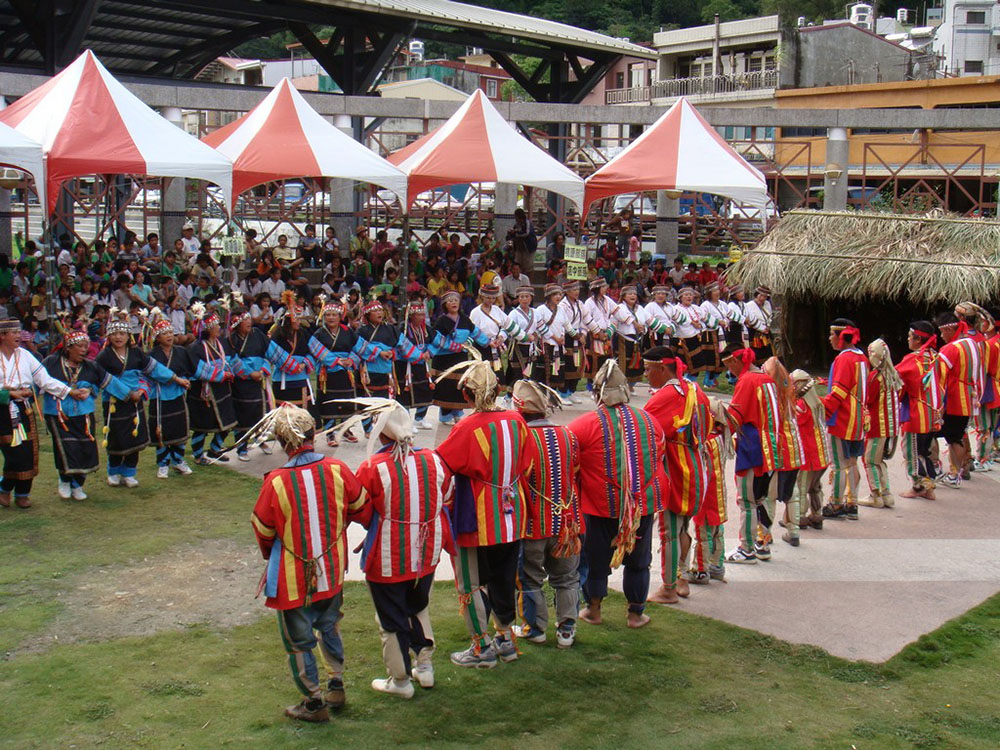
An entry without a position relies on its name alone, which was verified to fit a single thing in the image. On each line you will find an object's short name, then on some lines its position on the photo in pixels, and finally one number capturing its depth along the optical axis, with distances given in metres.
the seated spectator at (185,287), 15.07
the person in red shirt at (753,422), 7.25
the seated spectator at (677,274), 17.91
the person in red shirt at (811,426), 7.68
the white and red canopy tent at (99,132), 11.52
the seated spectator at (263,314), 10.76
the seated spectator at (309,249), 19.03
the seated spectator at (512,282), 16.55
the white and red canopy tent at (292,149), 14.02
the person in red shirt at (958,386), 9.58
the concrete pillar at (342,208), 20.16
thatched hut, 12.48
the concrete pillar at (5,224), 16.41
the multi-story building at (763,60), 46.12
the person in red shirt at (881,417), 8.54
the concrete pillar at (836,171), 20.77
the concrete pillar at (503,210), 20.73
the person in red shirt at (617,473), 5.93
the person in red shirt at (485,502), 5.46
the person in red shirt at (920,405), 9.29
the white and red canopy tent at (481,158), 14.84
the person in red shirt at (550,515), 5.67
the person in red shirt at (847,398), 8.37
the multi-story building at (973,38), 45.78
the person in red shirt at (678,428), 6.44
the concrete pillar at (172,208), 18.45
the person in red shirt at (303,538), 4.85
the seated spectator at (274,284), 16.09
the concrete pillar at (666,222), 21.77
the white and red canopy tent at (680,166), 15.12
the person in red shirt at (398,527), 5.12
